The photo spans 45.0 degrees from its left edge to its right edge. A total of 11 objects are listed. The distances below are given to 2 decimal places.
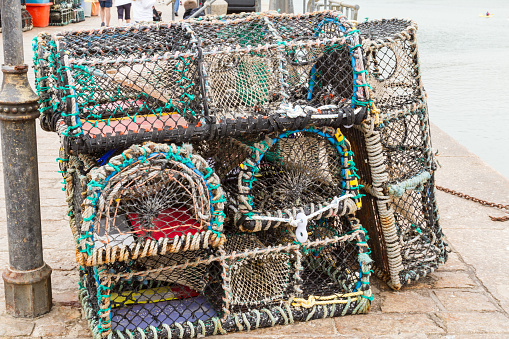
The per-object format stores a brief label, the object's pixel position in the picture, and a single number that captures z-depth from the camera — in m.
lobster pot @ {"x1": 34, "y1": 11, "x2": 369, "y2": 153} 2.57
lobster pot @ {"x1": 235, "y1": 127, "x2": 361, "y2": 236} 2.77
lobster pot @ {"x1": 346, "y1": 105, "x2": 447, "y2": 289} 3.07
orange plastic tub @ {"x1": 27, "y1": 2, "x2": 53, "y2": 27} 15.71
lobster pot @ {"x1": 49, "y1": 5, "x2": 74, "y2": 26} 16.78
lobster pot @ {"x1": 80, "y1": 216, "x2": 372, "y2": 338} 2.75
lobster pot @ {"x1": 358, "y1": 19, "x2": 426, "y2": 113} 3.12
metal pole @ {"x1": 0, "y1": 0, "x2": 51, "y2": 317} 2.71
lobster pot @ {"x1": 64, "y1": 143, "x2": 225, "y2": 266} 2.41
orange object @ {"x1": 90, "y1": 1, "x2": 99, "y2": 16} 20.49
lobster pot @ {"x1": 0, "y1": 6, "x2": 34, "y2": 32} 15.06
